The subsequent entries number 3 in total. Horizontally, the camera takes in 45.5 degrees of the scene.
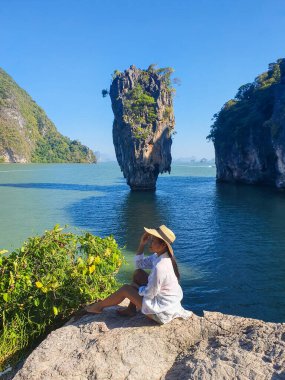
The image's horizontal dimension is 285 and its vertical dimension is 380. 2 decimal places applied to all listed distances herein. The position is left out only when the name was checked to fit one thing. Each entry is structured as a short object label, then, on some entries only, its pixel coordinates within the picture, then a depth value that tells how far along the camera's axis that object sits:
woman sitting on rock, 4.96
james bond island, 48.91
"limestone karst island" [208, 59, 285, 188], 42.03
